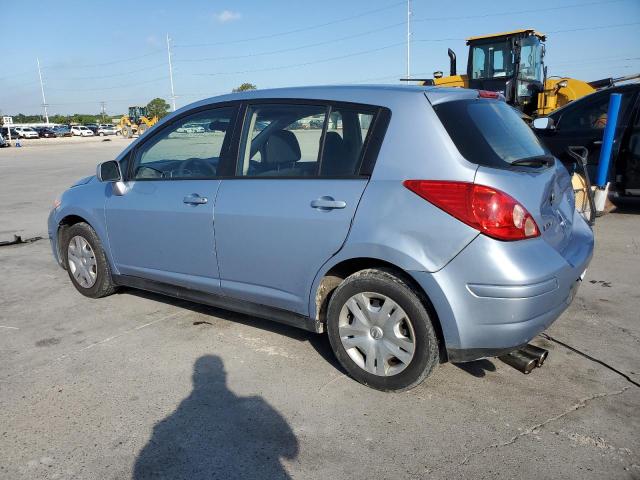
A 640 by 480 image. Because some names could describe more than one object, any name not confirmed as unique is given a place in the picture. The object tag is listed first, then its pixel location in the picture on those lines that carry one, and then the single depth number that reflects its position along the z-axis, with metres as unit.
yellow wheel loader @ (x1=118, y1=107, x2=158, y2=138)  52.69
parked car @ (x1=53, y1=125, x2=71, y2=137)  67.31
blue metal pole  6.68
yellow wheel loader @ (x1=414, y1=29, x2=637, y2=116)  12.72
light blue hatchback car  2.71
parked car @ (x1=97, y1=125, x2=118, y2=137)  69.95
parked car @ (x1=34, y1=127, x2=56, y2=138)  67.00
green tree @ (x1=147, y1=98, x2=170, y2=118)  91.84
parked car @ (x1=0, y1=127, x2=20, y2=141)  57.88
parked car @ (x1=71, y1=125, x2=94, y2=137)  69.38
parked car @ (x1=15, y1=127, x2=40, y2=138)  63.28
